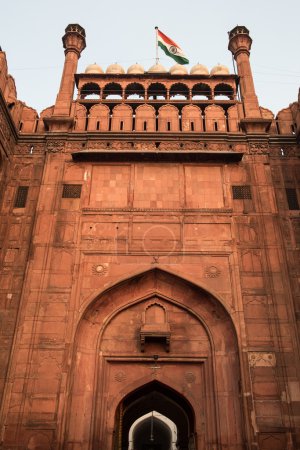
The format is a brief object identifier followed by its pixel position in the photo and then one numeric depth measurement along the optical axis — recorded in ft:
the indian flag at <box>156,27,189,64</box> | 57.62
